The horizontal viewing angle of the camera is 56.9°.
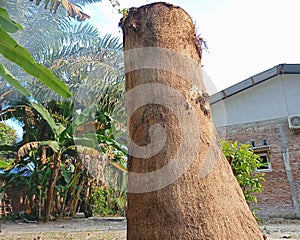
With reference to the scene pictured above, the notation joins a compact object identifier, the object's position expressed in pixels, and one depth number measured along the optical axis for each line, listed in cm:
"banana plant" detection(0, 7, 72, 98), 193
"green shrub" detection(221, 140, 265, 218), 380
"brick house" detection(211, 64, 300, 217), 680
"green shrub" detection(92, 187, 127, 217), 782
